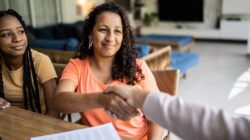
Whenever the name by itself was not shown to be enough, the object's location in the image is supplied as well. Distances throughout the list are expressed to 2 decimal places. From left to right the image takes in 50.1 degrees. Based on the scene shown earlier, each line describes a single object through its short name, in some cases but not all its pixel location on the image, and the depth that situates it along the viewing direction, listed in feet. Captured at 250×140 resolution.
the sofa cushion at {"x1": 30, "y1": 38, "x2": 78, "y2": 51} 10.55
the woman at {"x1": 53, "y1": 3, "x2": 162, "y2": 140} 4.48
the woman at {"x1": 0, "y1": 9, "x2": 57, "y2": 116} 5.37
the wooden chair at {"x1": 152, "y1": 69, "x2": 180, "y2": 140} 5.19
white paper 3.57
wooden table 3.76
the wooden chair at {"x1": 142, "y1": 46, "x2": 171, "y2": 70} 10.00
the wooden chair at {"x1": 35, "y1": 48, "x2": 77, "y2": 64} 9.64
